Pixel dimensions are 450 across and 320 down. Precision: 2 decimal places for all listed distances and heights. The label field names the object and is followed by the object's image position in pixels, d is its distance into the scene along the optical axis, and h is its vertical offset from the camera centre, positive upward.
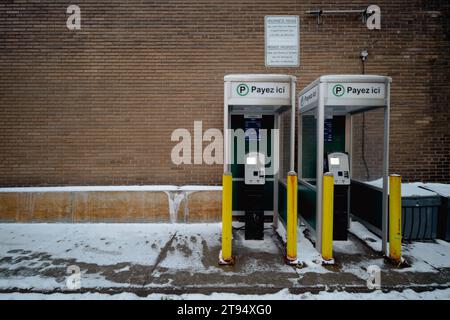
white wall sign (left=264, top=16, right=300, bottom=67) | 5.37 +2.48
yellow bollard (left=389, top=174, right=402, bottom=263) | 3.52 -0.86
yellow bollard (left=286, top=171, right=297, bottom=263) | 3.48 -0.90
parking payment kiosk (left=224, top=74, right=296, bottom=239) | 3.80 +0.30
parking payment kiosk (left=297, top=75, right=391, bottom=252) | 3.65 +0.32
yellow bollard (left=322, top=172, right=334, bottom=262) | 3.49 -0.87
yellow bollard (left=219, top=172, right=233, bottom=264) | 3.45 -0.93
